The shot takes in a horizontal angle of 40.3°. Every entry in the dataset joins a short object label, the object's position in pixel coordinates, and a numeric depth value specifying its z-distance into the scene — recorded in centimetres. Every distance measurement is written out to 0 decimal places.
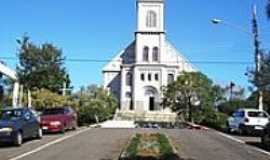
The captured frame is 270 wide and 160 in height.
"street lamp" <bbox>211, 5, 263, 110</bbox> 2061
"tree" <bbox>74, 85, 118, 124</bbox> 3350
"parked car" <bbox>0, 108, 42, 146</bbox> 1436
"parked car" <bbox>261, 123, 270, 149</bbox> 1451
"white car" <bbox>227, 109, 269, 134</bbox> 2034
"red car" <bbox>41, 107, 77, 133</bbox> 2027
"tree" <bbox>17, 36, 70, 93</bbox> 3385
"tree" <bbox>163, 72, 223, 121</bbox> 3756
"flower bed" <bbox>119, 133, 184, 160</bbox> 1029
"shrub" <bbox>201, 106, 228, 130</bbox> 2805
